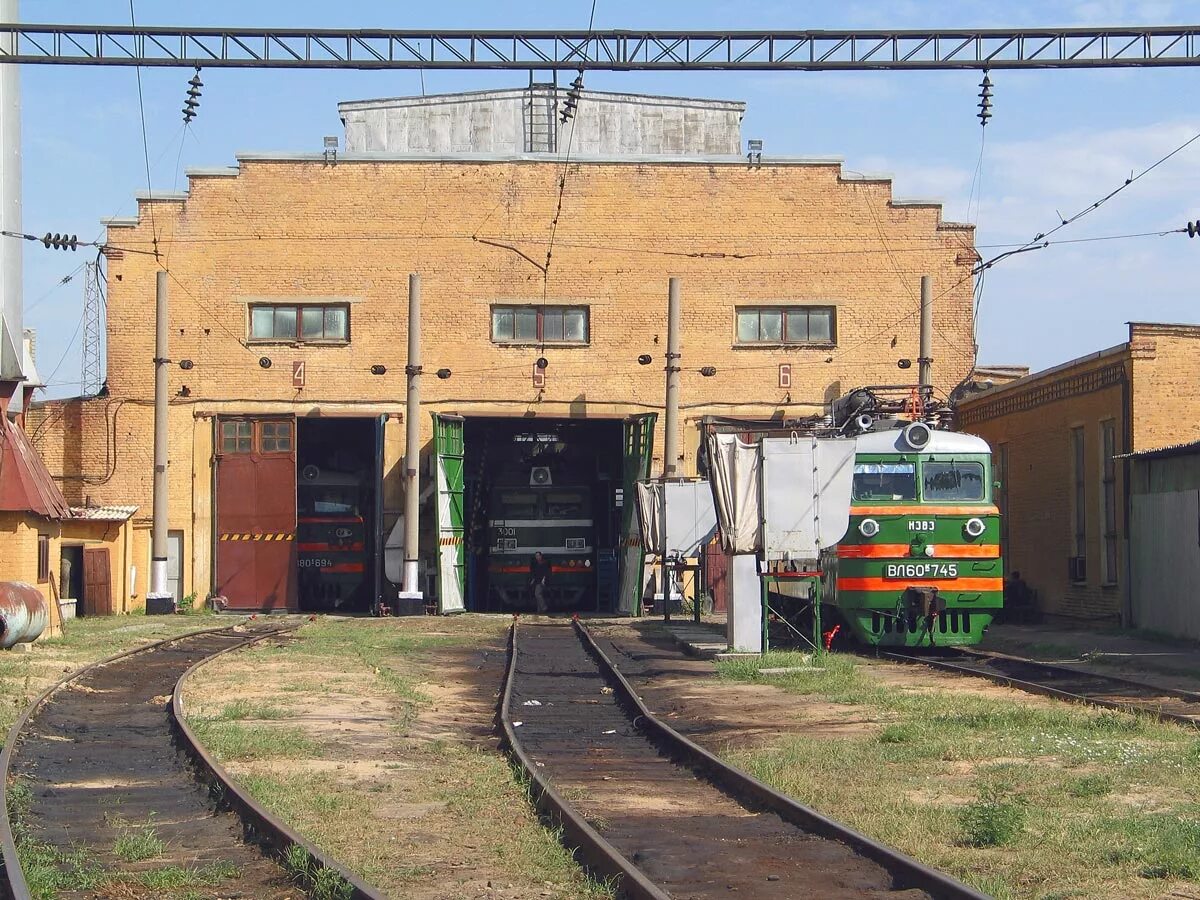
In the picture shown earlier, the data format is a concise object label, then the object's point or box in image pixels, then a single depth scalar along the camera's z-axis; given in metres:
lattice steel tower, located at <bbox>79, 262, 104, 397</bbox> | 37.31
